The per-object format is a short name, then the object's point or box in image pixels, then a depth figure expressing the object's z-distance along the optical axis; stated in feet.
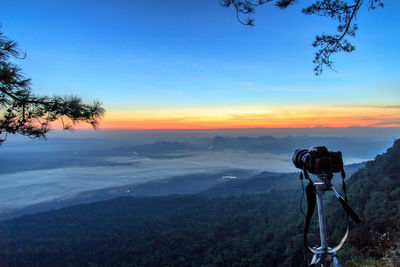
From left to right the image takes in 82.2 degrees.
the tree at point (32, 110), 9.57
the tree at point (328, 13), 9.30
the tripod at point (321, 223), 3.81
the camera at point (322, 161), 3.74
